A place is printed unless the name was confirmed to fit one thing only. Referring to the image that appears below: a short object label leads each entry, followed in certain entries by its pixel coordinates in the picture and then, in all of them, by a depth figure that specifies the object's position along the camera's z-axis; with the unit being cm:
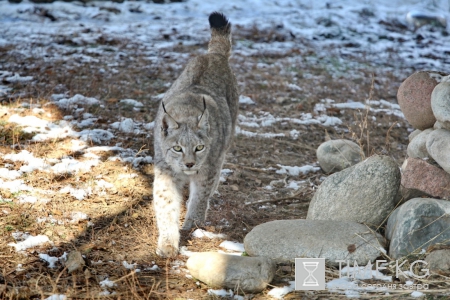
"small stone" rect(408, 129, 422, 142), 1033
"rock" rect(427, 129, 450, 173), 857
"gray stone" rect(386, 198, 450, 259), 767
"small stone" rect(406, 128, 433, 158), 952
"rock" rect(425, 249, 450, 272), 720
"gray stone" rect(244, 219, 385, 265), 775
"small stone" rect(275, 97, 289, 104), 1710
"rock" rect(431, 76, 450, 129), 859
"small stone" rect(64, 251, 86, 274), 714
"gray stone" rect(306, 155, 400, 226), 862
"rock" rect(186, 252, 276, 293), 696
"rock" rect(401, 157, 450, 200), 875
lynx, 881
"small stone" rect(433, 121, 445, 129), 902
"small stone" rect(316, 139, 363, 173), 1194
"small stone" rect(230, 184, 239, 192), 1125
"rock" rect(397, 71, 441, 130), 953
